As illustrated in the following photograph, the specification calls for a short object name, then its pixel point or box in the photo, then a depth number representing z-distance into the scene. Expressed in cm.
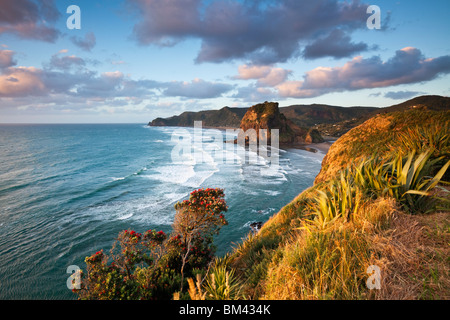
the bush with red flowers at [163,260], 511
